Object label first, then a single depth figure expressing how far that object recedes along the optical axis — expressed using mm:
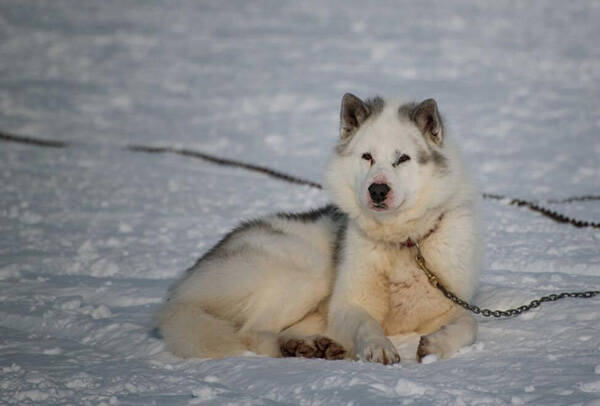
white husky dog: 7984
